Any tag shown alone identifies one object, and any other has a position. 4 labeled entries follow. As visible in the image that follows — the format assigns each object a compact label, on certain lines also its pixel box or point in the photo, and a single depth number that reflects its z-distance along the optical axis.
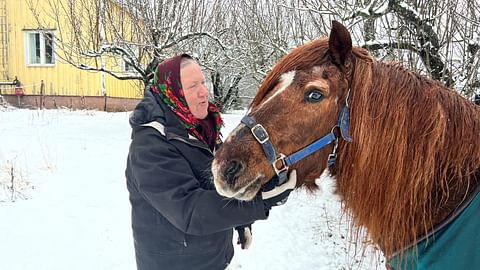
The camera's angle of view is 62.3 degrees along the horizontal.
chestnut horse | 1.70
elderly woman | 1.74
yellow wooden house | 17.59
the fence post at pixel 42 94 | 17.27
